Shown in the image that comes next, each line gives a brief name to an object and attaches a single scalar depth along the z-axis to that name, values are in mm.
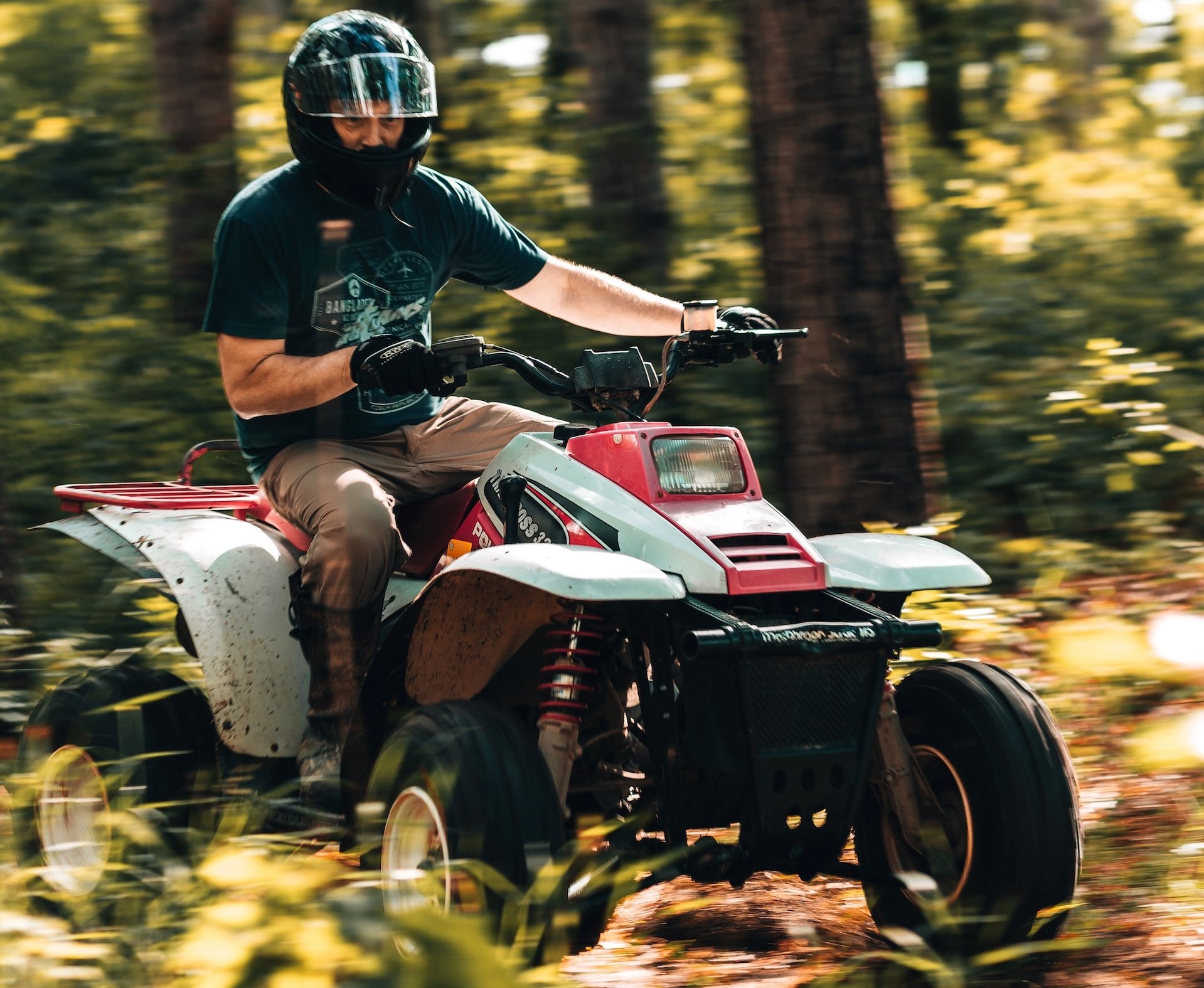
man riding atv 7961
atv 6512
